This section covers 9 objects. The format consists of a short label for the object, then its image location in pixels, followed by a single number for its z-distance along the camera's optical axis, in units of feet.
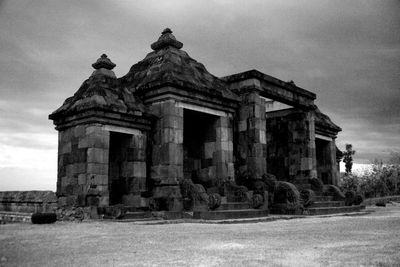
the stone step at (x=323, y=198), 62.90
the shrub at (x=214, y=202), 46.85
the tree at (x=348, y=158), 172.65
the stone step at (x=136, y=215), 44.75
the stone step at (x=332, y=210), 54.45
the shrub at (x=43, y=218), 40.91
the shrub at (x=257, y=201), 52.16
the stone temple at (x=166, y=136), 47.39
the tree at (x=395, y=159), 156.25
